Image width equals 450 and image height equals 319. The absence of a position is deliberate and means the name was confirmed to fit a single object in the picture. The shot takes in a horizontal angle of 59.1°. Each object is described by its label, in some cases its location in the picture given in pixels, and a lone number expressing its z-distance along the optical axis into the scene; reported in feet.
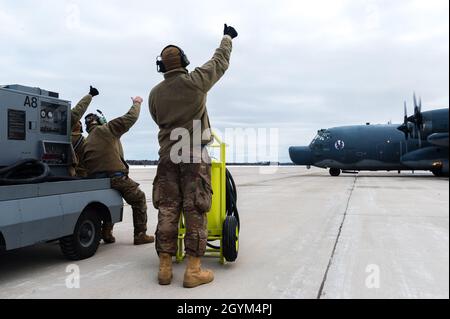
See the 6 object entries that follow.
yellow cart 14.58
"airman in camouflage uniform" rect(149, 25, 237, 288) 12.94
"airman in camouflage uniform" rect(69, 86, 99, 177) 19.25
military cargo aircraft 80.38
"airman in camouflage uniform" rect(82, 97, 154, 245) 18.44
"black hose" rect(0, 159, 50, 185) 13.53
